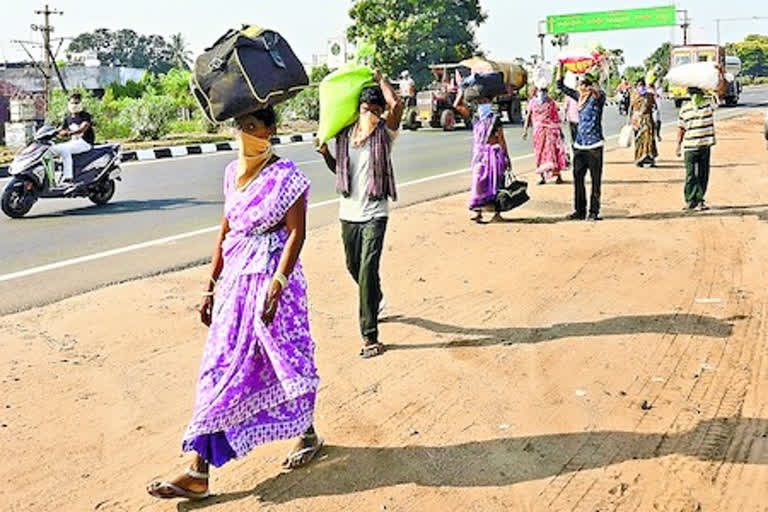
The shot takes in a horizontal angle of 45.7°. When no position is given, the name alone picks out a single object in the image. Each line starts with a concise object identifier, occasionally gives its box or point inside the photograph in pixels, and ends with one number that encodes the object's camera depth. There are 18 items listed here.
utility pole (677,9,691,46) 54.52
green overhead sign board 58.88
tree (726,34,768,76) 100.44
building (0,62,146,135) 30.29
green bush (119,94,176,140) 27.14
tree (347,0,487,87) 44.25
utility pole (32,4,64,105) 42.65
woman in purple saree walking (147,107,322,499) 3.60
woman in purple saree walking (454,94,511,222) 10.16
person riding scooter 12.11
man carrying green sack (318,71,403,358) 5.45
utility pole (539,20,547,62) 60.88
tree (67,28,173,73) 99.12
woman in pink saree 13.60
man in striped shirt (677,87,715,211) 10.65
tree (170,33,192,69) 88.92
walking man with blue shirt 10.22
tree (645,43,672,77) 83.32
